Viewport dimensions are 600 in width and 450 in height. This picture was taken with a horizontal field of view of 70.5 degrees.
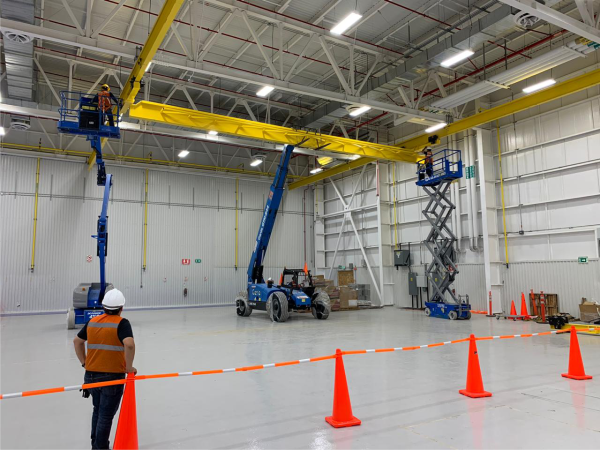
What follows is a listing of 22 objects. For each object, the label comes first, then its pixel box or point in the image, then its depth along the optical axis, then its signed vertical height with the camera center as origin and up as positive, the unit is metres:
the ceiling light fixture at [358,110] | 16.44 +6.20
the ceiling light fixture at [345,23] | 10.98 +6.51
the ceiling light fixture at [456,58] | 13.12 +6.60
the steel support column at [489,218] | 18.83 +2.15
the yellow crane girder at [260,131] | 15.19 +5.61
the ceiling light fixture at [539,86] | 14.52 +6.24
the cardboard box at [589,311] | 14.35 -1.59
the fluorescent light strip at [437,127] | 18.66 +6.20
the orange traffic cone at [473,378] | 6.63 -1.77
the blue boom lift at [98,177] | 12.64 +3.35
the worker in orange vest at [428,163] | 18.72 +4.58
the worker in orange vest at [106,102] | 12.55 +5.04
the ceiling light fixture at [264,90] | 14.72 +6.27
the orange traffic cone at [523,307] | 16.92 -1.66
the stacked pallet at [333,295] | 22.65 -1.42
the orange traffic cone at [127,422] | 4.29 -1.55
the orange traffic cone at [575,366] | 7.59 -1.82
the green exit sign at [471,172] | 20.05 +4.44
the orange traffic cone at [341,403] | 5.50 -1.75
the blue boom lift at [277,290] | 17.19 -0.89
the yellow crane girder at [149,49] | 9.75 +5.85
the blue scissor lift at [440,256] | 17.75 +0.46
